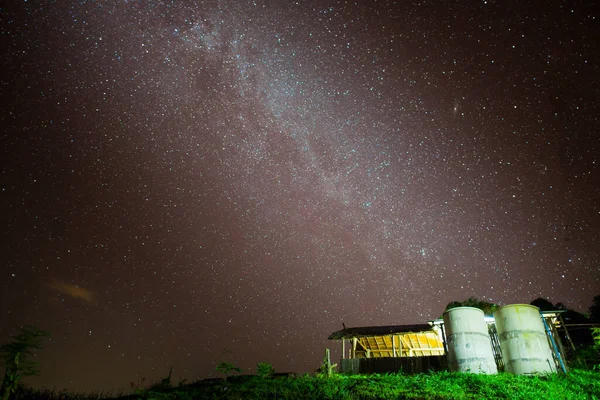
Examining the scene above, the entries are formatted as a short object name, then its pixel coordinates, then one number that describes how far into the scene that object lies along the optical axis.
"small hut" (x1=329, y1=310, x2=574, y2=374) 17.09
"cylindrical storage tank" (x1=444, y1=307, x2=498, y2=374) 15.03
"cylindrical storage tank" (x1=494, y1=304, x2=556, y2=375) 15.03
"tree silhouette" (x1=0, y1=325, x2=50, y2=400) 11.41
